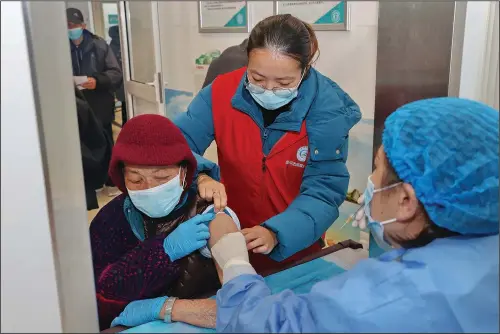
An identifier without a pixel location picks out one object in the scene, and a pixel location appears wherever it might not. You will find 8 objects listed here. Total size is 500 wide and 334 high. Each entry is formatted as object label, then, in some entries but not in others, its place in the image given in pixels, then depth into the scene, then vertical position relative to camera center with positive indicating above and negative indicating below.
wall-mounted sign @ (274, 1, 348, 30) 2.32 +0.08
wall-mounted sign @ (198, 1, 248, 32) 2.79 +0.09
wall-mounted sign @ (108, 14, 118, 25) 3.49 +0.10
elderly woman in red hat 1.29 -0.54
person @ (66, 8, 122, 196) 2.69 -0.25
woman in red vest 1.38 -0.32
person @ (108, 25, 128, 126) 3.43 -0.10
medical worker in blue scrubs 0.75 -0.36
